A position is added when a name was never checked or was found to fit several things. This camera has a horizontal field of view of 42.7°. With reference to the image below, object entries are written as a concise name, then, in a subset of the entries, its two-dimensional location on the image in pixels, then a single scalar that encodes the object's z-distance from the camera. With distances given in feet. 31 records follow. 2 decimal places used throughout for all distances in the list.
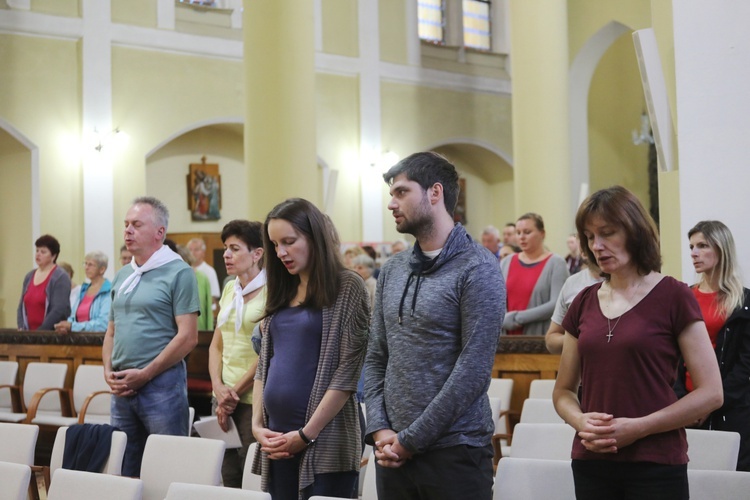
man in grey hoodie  8.21
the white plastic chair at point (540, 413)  14.14
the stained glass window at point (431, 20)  49.29
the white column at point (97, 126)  37.01
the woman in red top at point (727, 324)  11.62
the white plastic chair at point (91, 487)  9.70
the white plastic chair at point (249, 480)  11.72
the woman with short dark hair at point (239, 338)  12.89
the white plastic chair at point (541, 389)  16.43
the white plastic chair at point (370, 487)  10.61
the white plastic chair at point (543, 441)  11.72
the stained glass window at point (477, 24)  51.29
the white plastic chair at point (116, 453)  12.28
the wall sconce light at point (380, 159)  45.32
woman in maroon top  7.72
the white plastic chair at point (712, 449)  10.21
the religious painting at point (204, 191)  41.78
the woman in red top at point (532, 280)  16.89
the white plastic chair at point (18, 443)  12.71
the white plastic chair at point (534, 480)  9.48
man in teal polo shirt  13.14
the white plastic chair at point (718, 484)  8.75
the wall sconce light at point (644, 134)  42.04
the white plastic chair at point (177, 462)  11.11
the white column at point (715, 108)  12.10
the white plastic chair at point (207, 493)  8.69
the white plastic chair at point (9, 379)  22.18
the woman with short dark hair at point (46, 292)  24.38
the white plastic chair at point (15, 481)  10.42
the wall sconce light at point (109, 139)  37.14
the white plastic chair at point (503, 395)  17.07
